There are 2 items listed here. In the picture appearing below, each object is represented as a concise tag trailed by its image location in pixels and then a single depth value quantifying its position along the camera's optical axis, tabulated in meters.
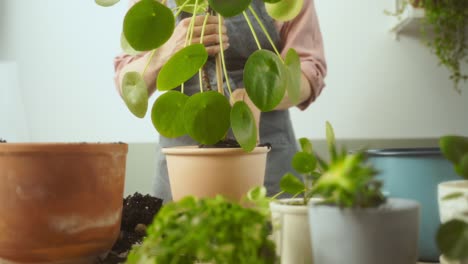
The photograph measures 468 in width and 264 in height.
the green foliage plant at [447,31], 1.64
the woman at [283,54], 1.03
